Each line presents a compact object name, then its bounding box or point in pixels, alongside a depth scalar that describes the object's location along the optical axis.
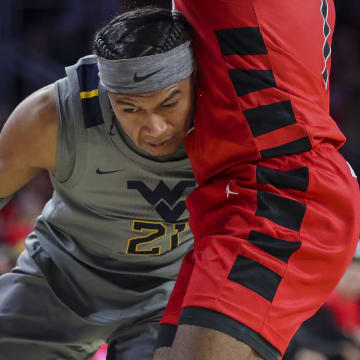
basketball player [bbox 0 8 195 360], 5.51
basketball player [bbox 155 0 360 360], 5.39
